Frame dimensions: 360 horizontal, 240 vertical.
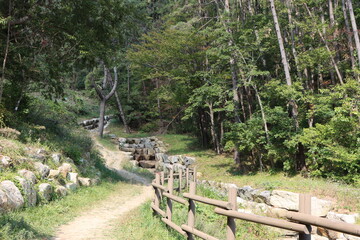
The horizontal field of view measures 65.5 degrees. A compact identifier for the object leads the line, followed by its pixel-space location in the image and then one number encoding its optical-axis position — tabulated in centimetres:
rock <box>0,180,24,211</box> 559
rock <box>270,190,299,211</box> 906
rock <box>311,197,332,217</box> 805
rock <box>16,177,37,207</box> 634
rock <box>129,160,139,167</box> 1843
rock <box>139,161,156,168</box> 1908
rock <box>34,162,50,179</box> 773
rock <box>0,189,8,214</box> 546
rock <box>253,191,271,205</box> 987
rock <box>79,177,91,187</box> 951
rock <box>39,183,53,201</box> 701
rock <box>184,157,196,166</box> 1744
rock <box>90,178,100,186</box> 1008
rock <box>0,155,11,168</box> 668
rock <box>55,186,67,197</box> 773
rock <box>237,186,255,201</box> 1056
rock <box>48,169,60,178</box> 816
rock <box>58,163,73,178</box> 890
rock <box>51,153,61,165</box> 922
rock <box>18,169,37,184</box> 689
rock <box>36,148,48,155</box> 885
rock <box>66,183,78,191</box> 849
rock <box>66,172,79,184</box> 896
